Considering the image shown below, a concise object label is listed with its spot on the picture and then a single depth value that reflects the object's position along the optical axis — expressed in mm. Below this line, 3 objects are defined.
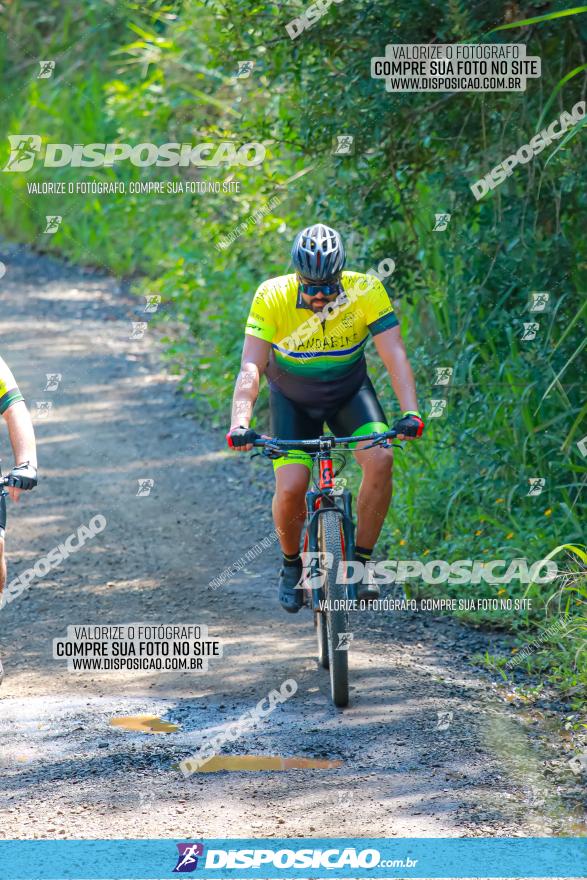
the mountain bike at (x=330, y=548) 12258
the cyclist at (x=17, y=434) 11273
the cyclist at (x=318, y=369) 12937
